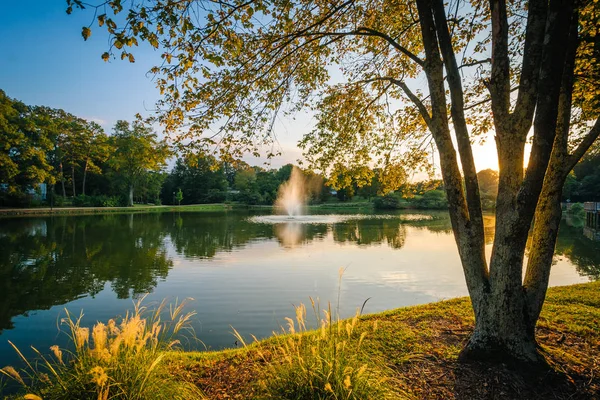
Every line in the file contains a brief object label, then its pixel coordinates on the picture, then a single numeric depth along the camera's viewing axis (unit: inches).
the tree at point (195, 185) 2673.7
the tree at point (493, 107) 130.5
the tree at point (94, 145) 1587.1
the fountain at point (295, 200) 1214.4
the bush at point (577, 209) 1544.0
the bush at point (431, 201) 2117.4
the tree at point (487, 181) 2183.3
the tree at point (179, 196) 2373.5
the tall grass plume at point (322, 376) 99.2
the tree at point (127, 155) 1712.6
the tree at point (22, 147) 1154.7
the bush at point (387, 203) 2208.5
